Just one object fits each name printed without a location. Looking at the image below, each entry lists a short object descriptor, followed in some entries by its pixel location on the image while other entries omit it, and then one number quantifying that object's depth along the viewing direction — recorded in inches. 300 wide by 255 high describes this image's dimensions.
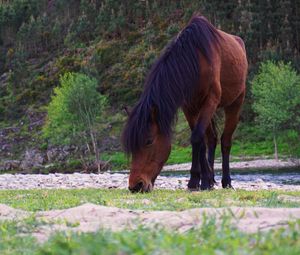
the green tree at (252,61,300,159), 2455.7
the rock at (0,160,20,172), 3075.8
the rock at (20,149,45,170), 3114.9
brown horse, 474.0
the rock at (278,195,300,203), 406.0
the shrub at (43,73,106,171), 2849.4
